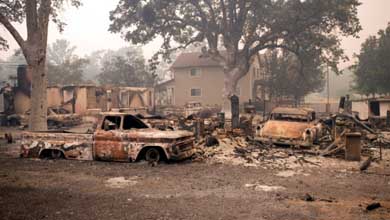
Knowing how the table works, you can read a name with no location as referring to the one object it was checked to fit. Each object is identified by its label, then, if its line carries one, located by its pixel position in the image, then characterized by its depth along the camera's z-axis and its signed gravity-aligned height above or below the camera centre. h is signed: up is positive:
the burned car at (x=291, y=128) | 12.24 -0.82
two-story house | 41.69 +3.09
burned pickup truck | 9.82 -1.04
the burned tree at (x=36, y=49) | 16.41 +3.00
